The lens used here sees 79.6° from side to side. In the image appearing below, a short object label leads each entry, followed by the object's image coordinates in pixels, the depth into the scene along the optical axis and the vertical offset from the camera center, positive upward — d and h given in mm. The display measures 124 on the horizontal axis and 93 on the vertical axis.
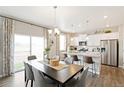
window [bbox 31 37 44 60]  3961 -23
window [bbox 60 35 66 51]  5693 +274
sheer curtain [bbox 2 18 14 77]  2847 -49
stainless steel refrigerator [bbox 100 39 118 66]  4086 -386
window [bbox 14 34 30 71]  3338 -195
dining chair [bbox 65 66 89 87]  1351 -750
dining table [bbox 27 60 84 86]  1216 -533
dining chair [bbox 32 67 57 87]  1375 -668
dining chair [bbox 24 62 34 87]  1875 -684
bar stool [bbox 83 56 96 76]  3046 -594
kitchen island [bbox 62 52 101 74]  3219 -633
